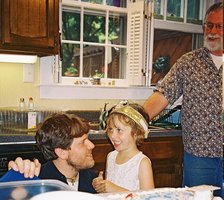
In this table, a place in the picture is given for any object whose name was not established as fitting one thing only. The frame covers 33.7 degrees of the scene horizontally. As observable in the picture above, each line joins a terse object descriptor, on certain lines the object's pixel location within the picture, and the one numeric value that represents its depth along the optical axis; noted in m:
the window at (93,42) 3.02
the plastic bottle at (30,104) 2.61
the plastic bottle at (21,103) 2.64
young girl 1.43
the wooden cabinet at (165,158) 2.54
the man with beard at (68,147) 1.27
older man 1.86
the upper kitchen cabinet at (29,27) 2.28
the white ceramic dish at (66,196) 0.48
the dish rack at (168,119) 2.93
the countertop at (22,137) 2.10
